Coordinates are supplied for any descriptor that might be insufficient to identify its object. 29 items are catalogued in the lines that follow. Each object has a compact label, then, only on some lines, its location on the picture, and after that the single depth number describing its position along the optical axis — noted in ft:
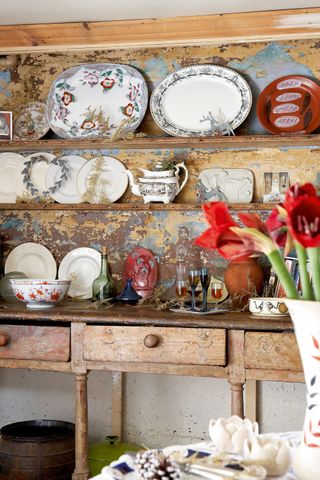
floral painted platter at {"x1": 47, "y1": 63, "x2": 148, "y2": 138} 11.50
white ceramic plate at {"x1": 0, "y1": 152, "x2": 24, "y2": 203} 12.05
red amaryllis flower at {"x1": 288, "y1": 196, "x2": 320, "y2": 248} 3.81
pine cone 3.94
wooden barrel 10.05
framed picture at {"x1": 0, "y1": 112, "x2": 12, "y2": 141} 11.80
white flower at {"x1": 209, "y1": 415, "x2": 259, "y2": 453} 4.65
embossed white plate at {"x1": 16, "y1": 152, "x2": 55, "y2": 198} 11.96
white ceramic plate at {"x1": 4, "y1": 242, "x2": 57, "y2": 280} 11.87
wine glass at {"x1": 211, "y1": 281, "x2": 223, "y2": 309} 10.74
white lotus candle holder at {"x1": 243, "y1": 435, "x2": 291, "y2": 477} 4.34
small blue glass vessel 10.80
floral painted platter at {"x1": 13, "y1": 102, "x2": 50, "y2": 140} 11.87
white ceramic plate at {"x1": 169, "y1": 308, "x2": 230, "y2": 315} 9.59
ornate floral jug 11.01
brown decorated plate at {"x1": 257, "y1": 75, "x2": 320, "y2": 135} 10.85
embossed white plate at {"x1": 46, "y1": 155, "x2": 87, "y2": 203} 11.82
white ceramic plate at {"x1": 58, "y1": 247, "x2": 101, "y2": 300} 11.68
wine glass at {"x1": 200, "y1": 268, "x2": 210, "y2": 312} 9.95
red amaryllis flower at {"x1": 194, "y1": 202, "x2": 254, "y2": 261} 4.17
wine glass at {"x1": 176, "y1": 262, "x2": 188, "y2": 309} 10.47
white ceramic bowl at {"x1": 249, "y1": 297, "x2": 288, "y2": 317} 9.34
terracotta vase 10.40
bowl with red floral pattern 10.09
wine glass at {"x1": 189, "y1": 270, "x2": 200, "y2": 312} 10.08
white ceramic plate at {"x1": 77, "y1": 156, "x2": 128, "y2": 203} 11.62
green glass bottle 10.99
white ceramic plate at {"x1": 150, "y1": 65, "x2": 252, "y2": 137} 11.12
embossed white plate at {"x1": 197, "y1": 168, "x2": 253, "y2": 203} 11.21
